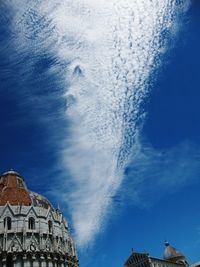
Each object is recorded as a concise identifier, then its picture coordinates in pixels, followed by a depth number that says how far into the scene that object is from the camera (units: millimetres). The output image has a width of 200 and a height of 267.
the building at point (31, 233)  34938
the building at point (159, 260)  64938
